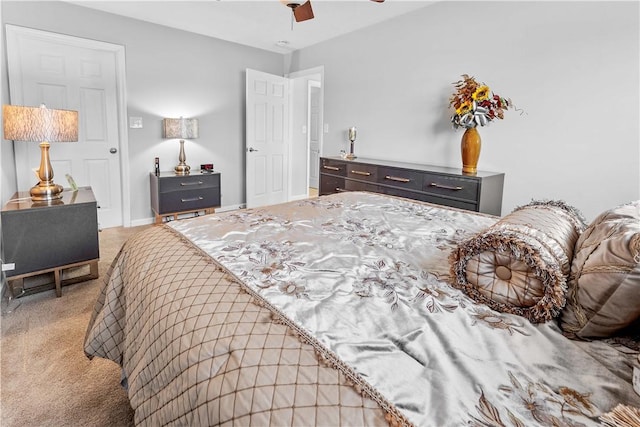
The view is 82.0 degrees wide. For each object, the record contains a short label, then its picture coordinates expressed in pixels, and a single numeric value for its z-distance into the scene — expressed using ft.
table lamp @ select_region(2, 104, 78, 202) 7.79
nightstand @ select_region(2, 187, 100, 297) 7.76
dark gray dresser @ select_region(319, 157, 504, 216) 10.01
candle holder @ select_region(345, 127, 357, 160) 14.60
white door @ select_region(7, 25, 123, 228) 11.76
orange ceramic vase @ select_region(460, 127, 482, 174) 10.56
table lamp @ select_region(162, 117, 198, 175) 14.44
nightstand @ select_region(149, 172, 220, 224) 14.01
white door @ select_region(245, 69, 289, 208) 16.81
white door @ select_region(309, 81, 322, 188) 23.04
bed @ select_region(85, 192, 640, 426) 2.21
